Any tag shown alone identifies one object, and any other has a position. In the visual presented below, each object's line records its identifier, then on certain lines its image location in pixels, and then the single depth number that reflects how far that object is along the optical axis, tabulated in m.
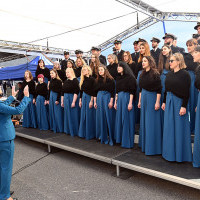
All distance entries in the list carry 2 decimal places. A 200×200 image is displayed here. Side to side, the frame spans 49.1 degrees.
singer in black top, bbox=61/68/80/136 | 5.02
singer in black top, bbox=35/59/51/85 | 6.30
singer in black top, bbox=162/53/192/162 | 3.09
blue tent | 8.23
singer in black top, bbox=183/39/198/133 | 3.77
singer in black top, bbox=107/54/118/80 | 4.52
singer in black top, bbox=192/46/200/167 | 2.94
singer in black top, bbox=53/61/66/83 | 5.96
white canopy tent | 7.94
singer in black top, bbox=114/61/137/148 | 3.92
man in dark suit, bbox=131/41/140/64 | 5.28
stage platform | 2.77
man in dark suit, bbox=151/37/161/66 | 4.68
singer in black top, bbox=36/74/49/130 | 6.02
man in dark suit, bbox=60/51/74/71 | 6.25
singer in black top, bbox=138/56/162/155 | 3.51
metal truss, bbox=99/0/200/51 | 8.44
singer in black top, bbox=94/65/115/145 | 4.28
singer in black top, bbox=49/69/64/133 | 5.51
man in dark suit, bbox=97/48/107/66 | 5.55
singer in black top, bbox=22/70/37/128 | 6.32
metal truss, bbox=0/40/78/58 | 10.95
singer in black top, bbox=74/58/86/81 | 5.39
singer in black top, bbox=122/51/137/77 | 4.76
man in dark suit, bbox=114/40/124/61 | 5.24
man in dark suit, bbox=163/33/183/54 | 4.21
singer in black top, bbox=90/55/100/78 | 4.78
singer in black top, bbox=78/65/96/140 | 4.64
